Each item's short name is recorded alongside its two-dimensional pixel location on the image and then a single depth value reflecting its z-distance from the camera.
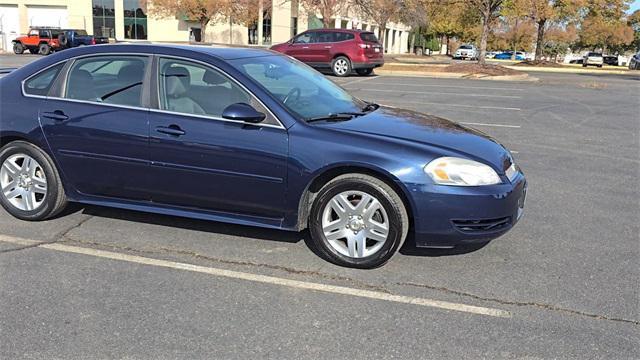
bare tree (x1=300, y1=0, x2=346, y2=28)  34.97
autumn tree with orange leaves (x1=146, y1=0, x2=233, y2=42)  45.91
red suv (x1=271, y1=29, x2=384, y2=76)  21.81
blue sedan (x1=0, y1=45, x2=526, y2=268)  4.02
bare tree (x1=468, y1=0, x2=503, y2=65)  25.52
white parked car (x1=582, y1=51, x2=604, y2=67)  51.51
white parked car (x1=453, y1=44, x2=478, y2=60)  63.50
